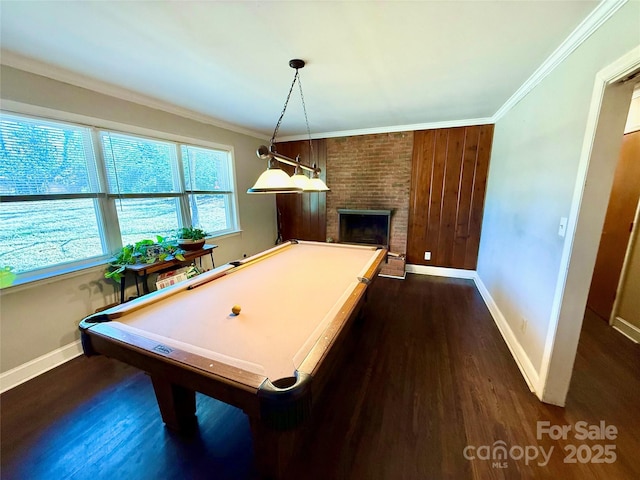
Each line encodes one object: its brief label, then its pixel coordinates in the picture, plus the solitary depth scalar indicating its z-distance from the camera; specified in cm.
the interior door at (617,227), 235
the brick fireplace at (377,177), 405
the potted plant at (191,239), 283
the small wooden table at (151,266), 231
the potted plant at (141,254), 234
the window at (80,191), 191
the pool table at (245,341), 89
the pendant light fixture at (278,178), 175
